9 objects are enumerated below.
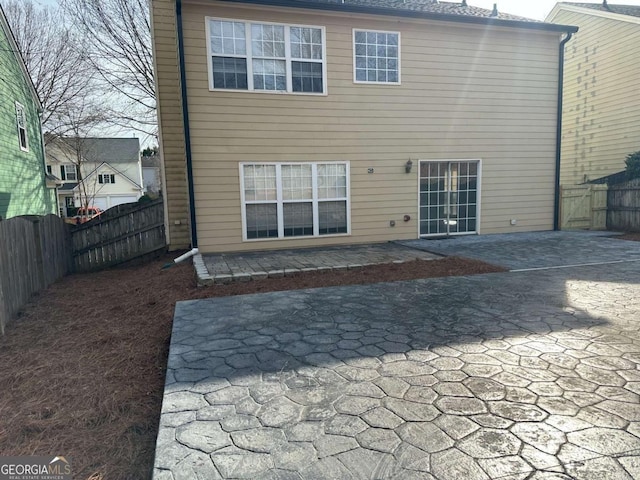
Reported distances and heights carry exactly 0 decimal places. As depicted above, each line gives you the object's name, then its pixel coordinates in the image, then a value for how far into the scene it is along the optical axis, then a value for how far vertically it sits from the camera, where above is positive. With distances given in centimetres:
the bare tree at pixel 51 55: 1702 +691
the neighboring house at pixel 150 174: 4182 +352
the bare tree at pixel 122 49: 1492 +639
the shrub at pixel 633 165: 1148 +86
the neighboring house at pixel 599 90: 1284 +375
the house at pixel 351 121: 830 +190
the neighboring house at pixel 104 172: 3098 +298
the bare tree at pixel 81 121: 1838 +426
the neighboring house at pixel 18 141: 1091 +216
